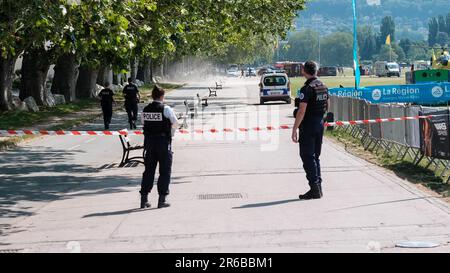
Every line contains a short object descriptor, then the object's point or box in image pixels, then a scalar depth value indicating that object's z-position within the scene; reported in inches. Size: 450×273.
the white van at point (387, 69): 4139.8
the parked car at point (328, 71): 4889.3
